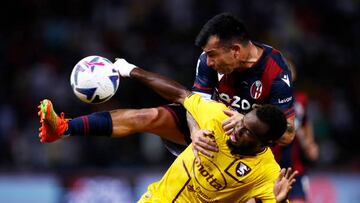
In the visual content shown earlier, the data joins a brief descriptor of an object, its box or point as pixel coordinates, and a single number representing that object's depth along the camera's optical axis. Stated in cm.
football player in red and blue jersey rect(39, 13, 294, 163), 1284
